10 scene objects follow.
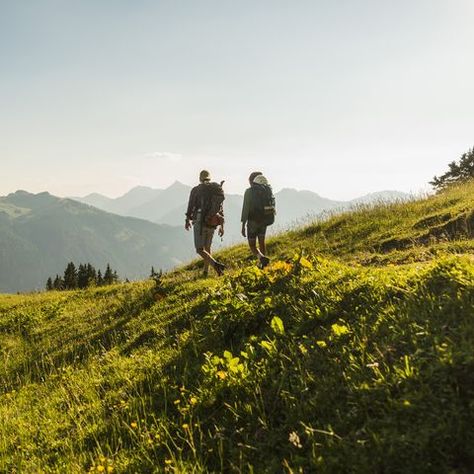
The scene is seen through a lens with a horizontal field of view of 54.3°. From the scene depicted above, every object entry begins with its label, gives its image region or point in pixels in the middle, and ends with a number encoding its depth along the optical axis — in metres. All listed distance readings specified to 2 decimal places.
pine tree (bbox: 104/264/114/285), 66.94
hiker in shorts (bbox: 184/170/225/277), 14.45
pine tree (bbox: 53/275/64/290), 55.59
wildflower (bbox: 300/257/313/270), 7.38
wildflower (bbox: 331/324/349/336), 5.04
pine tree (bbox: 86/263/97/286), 63.48
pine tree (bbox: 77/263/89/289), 56.10
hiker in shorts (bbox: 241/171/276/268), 13.52
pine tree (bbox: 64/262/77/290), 51.33
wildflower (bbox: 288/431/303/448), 3.99
